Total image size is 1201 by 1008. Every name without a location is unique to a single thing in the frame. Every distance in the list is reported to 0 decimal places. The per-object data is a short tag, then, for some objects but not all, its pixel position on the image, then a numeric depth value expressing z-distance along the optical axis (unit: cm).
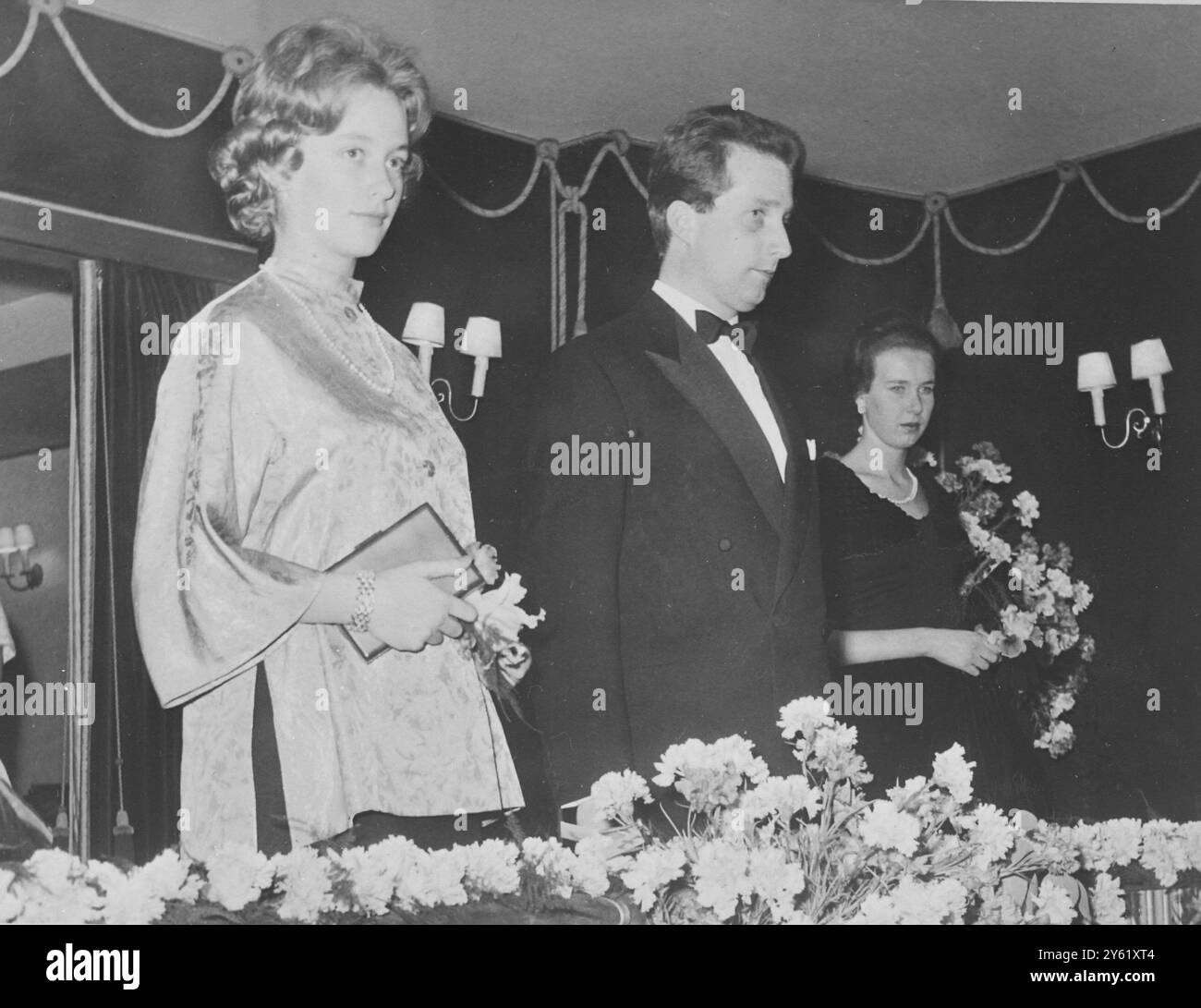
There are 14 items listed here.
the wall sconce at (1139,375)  354
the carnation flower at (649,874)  320
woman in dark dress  341
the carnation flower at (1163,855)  343
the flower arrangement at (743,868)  315
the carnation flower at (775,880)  320
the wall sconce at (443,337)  333
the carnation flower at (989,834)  332
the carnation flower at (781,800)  326
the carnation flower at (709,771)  326
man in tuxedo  329
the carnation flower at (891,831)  324
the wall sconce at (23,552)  324
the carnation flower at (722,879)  319
